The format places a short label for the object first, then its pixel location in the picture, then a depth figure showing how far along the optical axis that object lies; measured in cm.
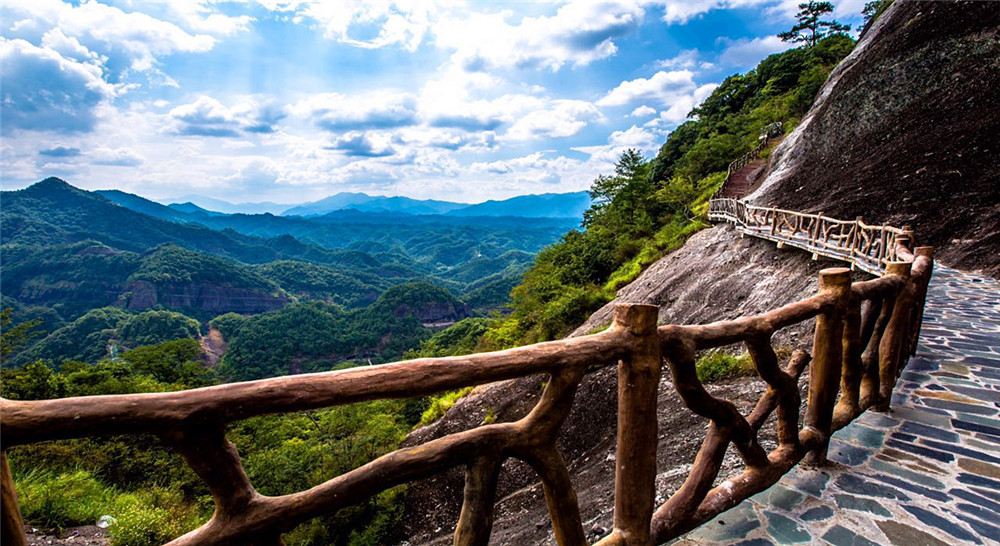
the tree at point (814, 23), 4375
